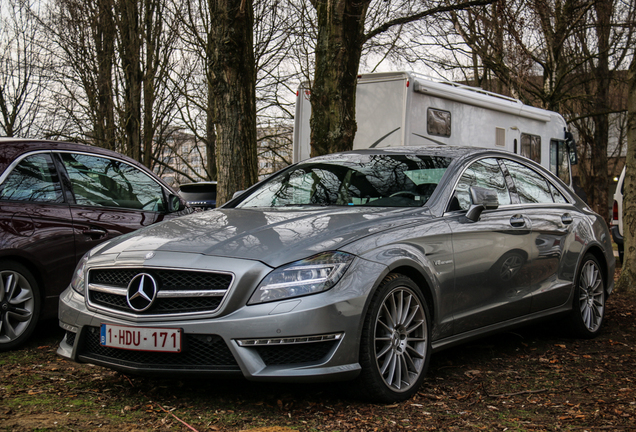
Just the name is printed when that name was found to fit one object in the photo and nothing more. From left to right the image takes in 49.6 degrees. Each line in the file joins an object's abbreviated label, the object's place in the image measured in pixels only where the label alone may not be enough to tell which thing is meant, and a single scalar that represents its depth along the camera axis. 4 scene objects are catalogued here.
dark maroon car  5.25
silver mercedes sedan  3.54
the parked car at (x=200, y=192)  12.25
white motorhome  11.24
